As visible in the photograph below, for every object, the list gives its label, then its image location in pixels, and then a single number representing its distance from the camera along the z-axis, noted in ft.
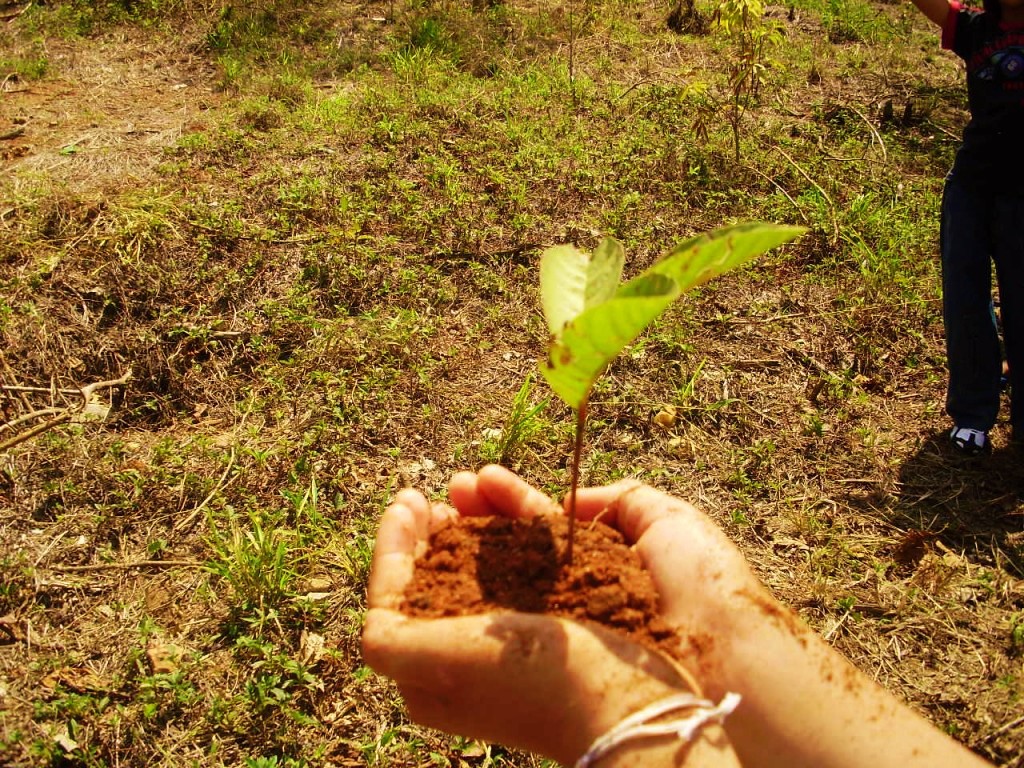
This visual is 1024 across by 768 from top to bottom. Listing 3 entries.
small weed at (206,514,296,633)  7.32
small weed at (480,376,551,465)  8.87
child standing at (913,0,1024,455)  8.95
